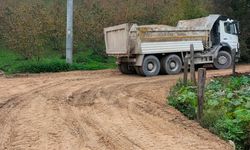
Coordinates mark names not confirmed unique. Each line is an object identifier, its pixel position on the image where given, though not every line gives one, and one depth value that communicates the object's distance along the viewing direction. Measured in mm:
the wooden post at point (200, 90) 10398
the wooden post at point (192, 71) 13975
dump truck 20000
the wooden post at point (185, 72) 14156
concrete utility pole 23109
